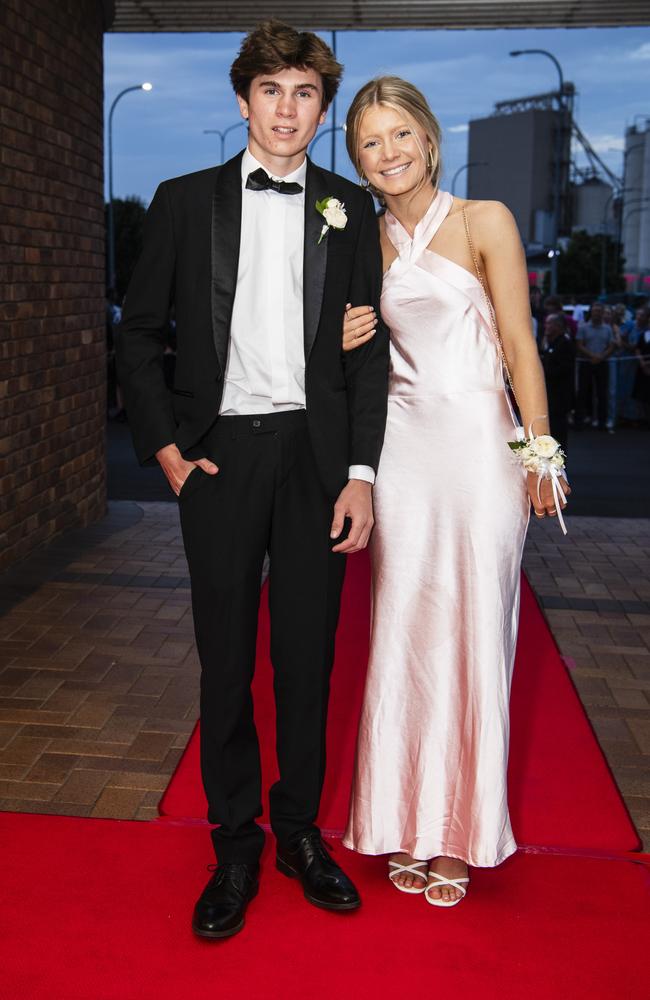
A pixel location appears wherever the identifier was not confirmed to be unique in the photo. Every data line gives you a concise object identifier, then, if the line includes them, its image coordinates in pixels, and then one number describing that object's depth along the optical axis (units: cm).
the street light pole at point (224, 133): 4934
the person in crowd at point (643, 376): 1530
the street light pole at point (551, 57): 3014
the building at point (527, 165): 9844
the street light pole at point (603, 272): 6407
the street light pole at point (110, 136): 3262
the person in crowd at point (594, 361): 1520
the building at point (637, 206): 10338
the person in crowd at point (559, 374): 1114
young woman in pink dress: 280
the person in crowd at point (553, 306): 1295
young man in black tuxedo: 261
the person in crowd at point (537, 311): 1441
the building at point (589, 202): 11000
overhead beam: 845
